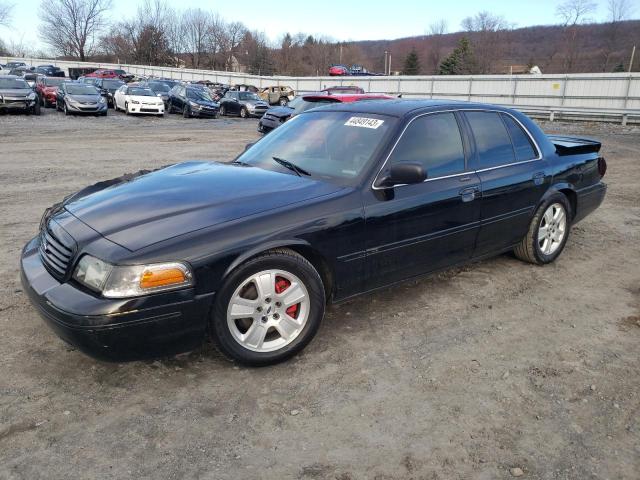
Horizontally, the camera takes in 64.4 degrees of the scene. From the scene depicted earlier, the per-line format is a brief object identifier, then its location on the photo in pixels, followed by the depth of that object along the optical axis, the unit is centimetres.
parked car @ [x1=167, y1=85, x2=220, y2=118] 2417
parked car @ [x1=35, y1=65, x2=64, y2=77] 5261
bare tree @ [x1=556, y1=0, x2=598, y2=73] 7262
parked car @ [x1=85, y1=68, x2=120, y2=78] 4839
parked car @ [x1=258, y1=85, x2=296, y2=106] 3372
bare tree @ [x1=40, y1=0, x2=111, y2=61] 8044
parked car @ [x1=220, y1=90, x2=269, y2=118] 2647
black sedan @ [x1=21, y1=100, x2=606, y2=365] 272
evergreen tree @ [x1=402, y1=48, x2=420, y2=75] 8156
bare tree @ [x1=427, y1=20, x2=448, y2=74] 9538
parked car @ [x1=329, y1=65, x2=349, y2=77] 5809
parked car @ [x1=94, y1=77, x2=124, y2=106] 2711
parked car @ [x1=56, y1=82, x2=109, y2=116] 2164
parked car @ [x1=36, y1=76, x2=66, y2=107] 2498
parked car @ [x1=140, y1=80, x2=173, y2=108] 2705
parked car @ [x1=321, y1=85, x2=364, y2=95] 1758
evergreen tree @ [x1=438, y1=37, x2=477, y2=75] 7150
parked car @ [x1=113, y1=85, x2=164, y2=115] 2328
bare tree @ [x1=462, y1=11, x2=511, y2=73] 7850
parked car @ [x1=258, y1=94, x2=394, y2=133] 1115
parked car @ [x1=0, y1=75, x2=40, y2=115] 1978
